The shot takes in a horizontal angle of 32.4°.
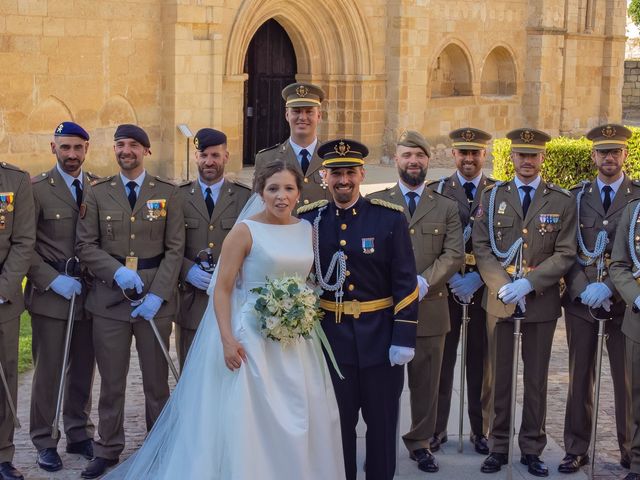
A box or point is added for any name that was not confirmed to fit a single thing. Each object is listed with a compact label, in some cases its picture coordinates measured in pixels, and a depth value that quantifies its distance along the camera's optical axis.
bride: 5.57
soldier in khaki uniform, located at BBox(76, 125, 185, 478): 6.60
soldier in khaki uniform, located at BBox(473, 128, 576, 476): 6.71
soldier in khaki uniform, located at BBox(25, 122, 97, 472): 6.69
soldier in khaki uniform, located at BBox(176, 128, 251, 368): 6.85
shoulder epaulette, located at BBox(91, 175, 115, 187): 6.72
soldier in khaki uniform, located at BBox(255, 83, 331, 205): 7.19
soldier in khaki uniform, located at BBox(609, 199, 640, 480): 6.39
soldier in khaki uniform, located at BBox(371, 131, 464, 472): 6.74
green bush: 12.86
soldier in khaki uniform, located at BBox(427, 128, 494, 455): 7.10
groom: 5.87
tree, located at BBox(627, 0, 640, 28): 41.66
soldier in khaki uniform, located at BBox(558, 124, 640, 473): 6.75
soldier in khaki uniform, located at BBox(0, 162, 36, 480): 6.38
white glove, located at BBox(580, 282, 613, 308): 6.52
